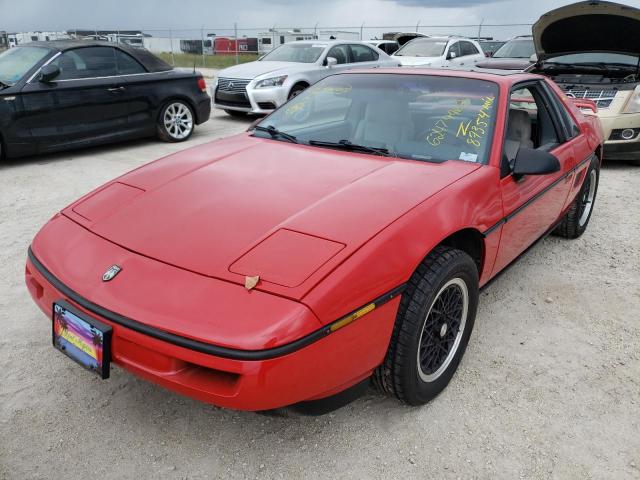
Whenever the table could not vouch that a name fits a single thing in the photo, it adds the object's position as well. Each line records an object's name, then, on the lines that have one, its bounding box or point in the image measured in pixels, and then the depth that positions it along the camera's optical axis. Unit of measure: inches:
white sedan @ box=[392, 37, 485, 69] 476.7
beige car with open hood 226.1
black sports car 238.1
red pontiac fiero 66.5
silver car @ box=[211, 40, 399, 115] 351.9
